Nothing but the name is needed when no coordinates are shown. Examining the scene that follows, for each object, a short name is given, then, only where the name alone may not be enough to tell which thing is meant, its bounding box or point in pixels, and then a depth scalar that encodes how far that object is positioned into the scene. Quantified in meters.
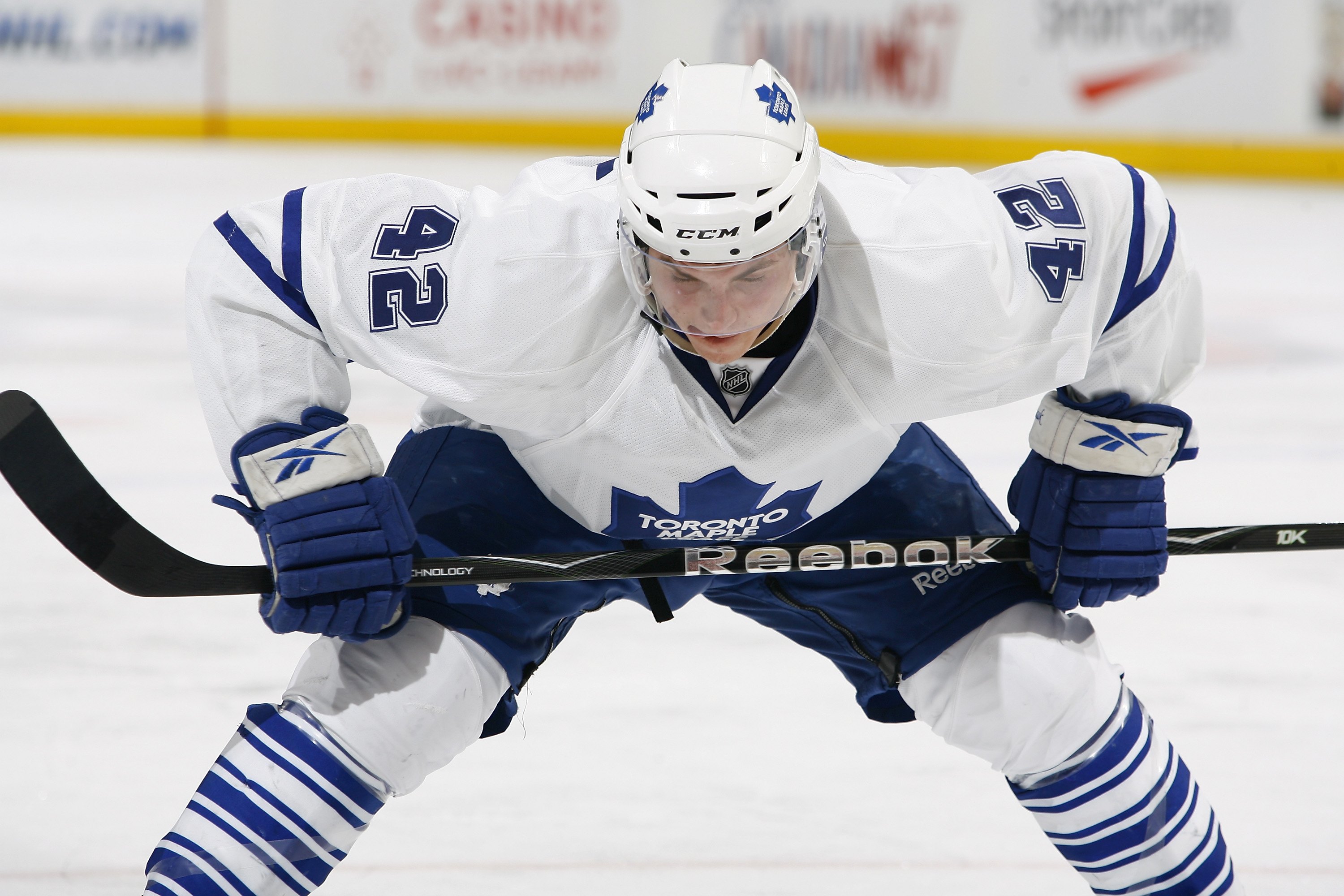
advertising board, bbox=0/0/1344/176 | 29.83
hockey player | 11.09
